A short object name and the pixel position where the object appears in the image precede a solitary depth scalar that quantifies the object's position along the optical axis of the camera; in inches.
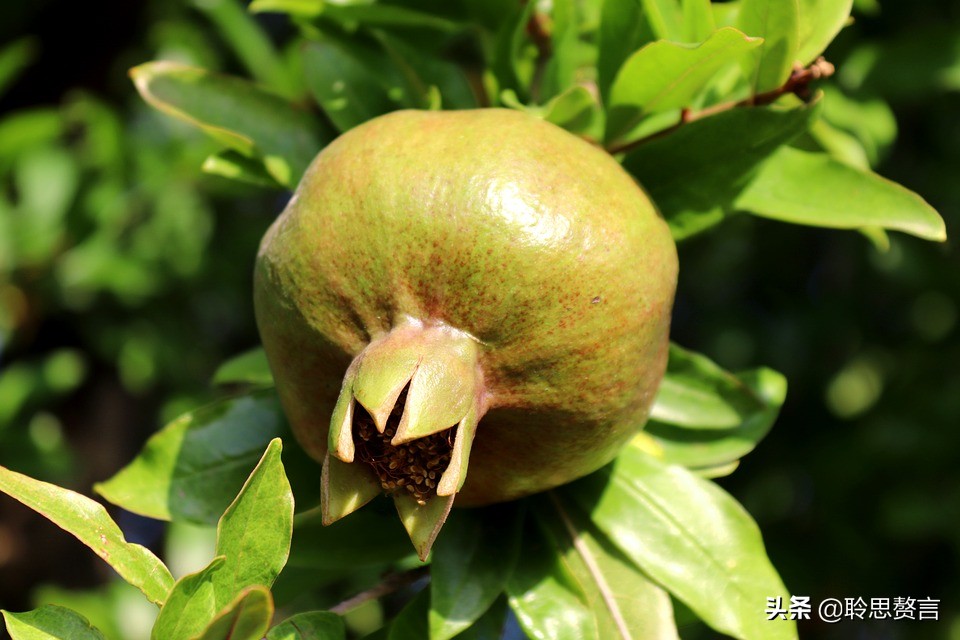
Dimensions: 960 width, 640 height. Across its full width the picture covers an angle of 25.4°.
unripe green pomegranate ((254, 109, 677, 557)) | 14.4
